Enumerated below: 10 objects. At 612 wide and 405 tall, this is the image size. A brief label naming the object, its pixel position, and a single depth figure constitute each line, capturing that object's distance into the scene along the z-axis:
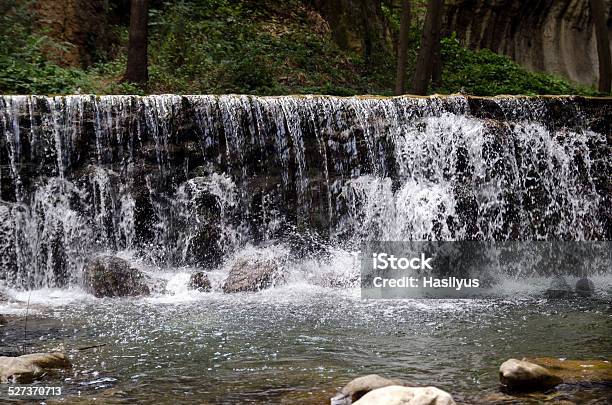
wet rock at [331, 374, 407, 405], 5.43
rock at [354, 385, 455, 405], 4.71
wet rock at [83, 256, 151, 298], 10.22
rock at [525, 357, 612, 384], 6.10
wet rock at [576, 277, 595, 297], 10.71
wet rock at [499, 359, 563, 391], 5.80
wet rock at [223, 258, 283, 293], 10.59
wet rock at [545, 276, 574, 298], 10.51
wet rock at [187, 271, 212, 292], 10.60
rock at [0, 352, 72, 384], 6.02
